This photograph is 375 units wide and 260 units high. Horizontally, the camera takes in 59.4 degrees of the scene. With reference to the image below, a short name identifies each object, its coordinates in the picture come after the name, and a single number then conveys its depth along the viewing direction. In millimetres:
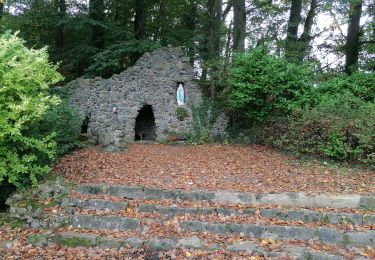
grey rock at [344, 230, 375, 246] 4883
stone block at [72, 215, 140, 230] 5391
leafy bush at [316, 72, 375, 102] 10625
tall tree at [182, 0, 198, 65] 20361
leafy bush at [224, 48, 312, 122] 10523
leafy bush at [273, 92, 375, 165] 8062
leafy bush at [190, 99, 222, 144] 12891
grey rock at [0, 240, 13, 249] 4789
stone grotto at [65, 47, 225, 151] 13219
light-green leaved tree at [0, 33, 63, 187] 5410
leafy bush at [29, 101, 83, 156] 7986
